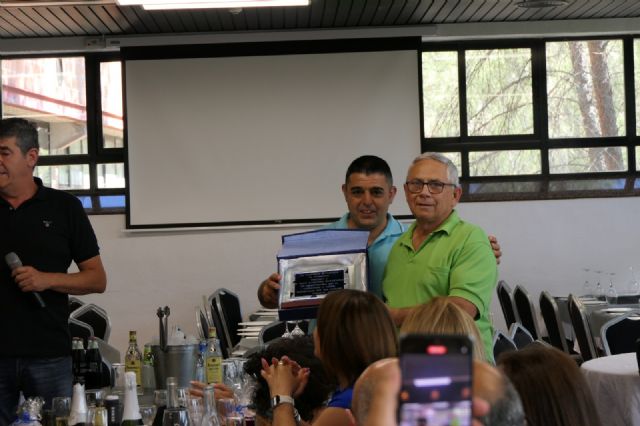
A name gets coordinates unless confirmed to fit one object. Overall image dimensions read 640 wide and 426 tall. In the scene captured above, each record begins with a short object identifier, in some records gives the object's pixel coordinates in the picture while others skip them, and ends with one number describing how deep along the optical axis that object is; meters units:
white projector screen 9.09
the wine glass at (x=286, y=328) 5.63
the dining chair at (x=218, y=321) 7.11
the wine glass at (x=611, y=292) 8.15
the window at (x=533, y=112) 9.30
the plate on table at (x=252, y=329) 6.94
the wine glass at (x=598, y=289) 8.91
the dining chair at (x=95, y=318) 6.87
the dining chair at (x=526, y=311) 7.36
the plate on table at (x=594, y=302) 8.03
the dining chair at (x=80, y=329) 5.97
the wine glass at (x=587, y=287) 9.14
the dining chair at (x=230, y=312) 7.37
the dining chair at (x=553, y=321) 6.98
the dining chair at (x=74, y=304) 7.91
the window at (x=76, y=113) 9.30
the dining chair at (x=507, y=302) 8.20
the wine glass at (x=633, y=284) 9.20
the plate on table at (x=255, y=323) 7.13
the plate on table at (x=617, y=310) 7.21
